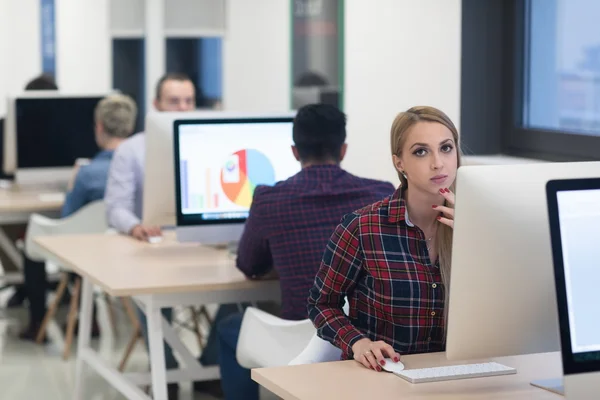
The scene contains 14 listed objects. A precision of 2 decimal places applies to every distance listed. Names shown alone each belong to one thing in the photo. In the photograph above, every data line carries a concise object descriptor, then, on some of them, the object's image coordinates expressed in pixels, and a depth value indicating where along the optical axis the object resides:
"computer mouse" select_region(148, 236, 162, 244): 5.67
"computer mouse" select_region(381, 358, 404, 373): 3.03
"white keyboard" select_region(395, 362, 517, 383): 2.93
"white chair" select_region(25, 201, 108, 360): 6.71
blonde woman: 3.21
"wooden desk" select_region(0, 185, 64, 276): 7.25
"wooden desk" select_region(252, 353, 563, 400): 2.80
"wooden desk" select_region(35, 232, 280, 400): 4.59
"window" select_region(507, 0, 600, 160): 5.51
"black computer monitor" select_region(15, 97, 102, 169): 7.60
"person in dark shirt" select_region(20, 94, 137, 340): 6.82
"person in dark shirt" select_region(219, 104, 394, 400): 4.28
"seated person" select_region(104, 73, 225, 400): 5.87
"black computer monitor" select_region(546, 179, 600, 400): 2.45
